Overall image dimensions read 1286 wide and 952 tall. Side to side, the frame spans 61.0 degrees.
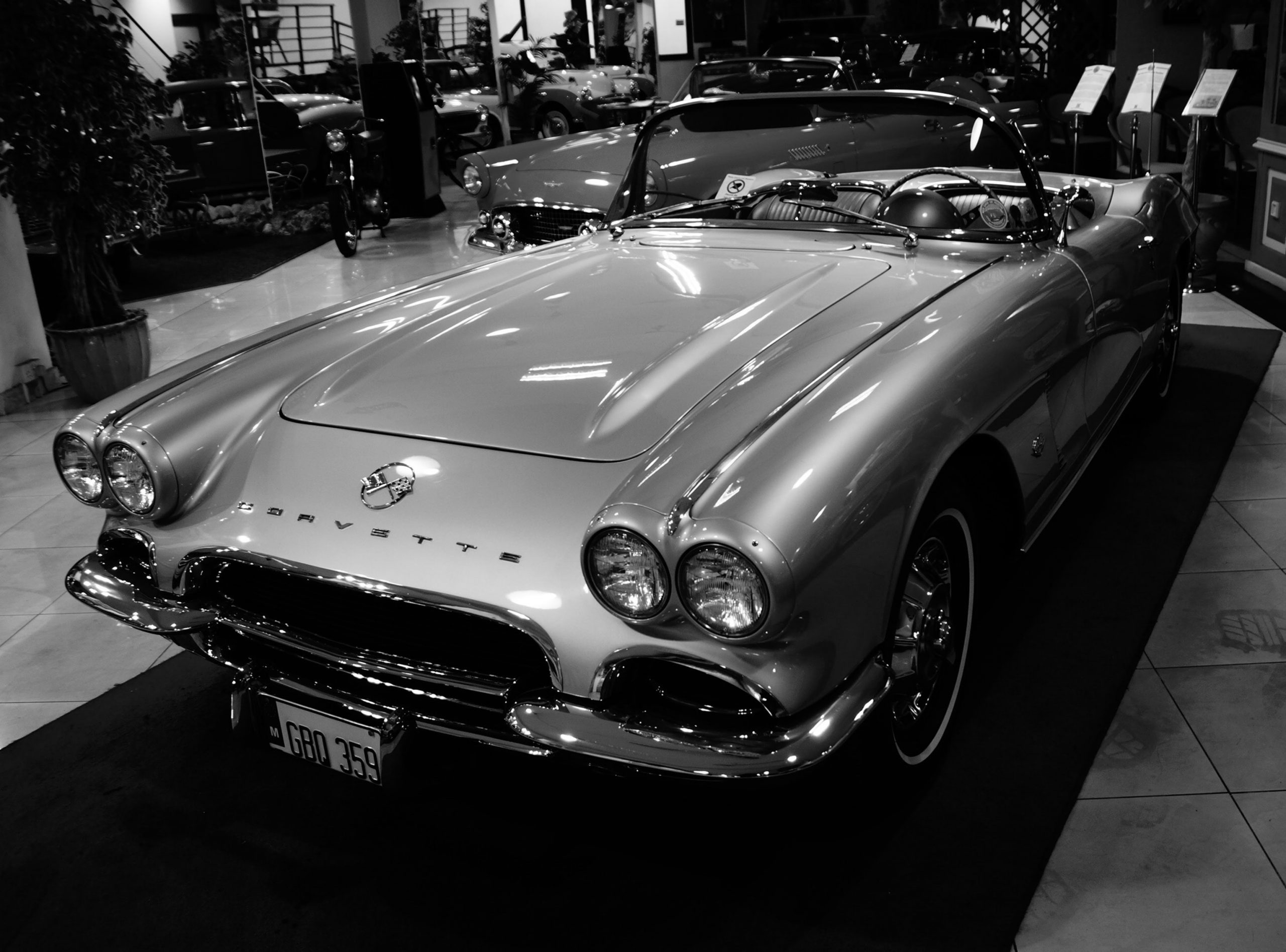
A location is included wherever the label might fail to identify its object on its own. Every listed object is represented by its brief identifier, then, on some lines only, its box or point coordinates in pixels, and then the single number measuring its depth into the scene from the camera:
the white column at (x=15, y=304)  5.18
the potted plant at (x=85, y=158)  4.45
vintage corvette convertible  1.59
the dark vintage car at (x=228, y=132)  9.12
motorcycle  8.41
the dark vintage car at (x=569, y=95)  12.88
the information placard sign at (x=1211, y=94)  5.72
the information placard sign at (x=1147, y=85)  6.07
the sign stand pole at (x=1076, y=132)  6.55
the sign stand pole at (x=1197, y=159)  5.89
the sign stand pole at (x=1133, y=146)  5.99
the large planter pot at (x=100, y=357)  4.97
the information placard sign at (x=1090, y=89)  6.31
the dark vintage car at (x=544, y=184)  5.50
